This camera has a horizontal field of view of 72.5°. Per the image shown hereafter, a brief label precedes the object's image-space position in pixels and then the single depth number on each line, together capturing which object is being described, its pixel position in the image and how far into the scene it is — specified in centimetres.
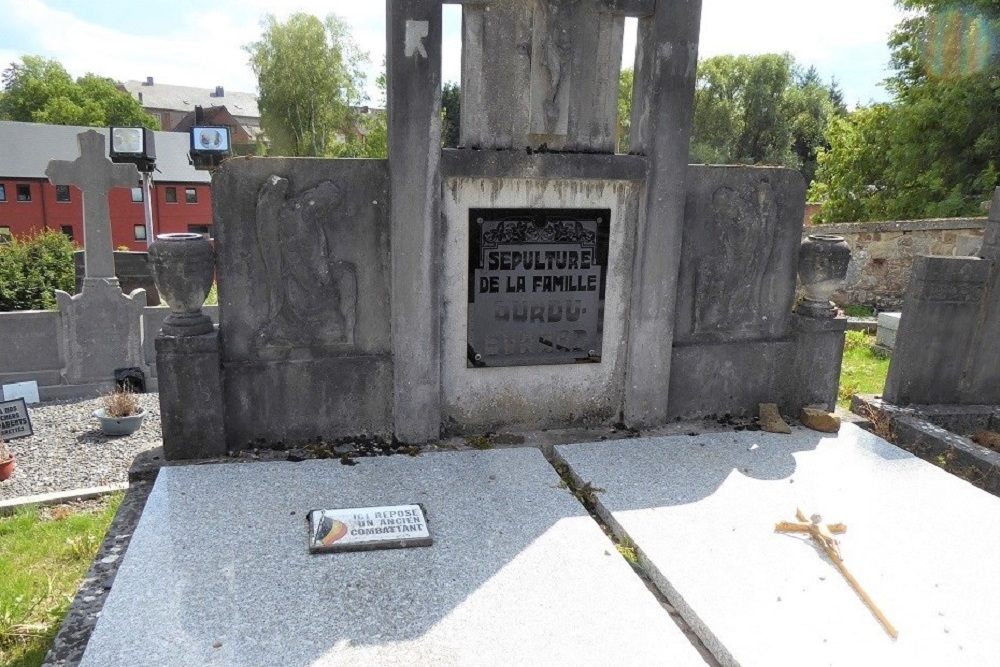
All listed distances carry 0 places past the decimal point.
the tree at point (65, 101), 4488
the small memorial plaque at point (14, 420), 673
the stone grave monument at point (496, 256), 394
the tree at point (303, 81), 3102
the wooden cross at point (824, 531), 297
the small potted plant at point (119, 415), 693
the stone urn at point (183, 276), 383
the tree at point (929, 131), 1410
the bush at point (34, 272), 1041
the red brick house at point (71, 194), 3083
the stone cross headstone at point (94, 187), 893
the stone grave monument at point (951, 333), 492
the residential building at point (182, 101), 6725
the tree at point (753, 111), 3741
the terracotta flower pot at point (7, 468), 577
